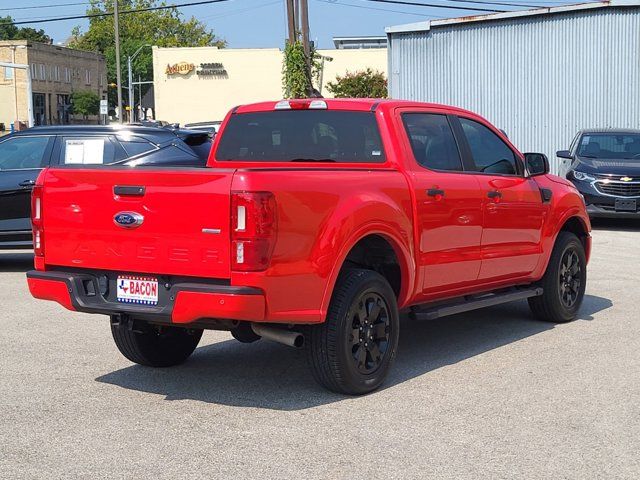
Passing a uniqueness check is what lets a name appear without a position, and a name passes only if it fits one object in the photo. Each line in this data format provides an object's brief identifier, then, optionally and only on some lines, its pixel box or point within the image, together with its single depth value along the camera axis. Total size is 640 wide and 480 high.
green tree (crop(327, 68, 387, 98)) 54.91
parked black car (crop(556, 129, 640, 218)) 17.31
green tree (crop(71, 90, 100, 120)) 102.38
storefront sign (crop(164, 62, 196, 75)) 74.00
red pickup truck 5.88
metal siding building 26.05
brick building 93.75
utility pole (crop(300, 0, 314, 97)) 33.03
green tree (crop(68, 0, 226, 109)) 120.31
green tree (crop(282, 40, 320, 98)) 34.72
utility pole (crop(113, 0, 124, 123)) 56.28
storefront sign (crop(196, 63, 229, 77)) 73.25
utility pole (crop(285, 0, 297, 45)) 32.91
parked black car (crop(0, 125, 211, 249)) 13.02
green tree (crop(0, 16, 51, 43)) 133.25
